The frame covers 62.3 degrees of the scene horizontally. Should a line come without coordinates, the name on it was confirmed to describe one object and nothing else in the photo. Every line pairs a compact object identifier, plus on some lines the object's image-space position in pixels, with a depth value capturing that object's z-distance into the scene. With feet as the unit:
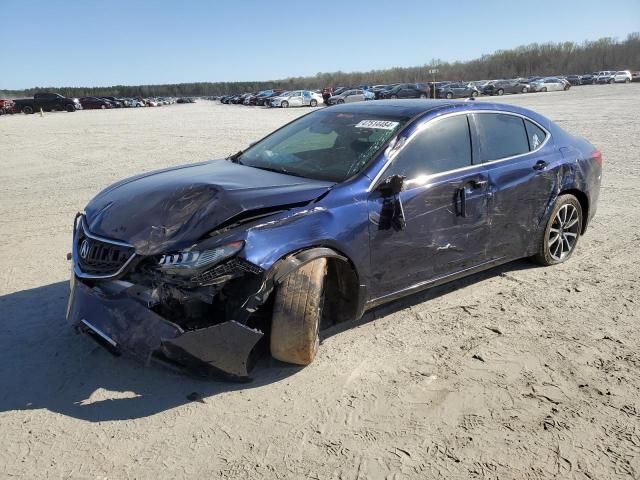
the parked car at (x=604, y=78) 228.43
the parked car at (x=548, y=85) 190.90
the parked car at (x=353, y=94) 137.02
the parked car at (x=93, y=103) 195.83
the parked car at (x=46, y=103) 161.99
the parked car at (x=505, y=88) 187.21
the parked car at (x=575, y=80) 238.48
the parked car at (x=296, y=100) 155.74
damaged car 10.21
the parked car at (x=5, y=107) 158.20
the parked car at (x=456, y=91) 167.73
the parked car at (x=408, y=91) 154.81
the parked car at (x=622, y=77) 229.45
